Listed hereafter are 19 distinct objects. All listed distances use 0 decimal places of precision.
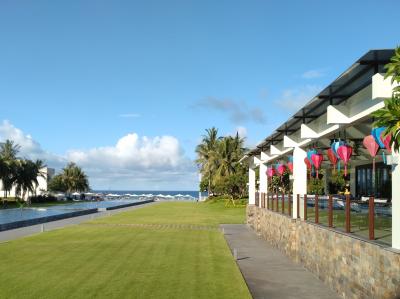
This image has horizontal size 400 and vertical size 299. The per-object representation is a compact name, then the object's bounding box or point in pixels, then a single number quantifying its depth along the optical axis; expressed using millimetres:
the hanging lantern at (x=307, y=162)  17212
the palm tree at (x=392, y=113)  6762
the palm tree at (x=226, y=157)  65625
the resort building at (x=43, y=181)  88188
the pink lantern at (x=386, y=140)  8620
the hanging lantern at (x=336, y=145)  12992
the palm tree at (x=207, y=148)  75438
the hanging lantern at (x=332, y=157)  14423
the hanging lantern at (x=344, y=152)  12727
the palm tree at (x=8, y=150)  74750
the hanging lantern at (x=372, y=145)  10117
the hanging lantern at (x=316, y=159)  16078
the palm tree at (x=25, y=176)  69469
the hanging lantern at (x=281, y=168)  24722
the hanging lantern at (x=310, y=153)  16267
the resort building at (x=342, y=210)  9117
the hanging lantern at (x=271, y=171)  26400
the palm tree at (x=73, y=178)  100500
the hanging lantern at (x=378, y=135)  8875
